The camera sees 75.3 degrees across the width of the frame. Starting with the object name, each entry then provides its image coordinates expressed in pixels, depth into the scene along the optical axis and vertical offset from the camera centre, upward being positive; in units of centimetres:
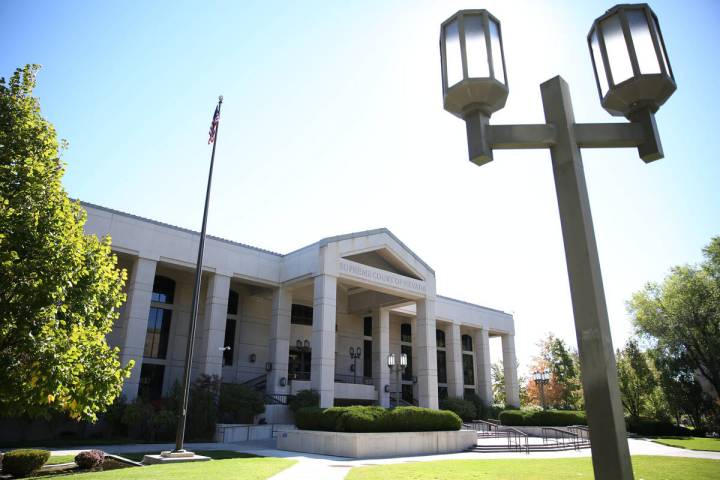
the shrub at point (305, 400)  2461 -1
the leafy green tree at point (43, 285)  886 +219
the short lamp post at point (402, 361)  2544 +204
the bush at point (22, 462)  1160 -150
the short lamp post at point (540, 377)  3209 +156
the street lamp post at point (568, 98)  328 +216
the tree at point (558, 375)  5553 +304
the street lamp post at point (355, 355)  3524 +323
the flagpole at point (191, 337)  1495 +200
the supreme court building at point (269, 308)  2472 +556
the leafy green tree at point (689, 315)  3400 +618
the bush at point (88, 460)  1286 -160
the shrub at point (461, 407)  3503 -46
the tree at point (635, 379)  3772 +172
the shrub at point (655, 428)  3359 -182
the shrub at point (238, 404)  2439 -22
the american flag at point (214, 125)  1838 +1031
